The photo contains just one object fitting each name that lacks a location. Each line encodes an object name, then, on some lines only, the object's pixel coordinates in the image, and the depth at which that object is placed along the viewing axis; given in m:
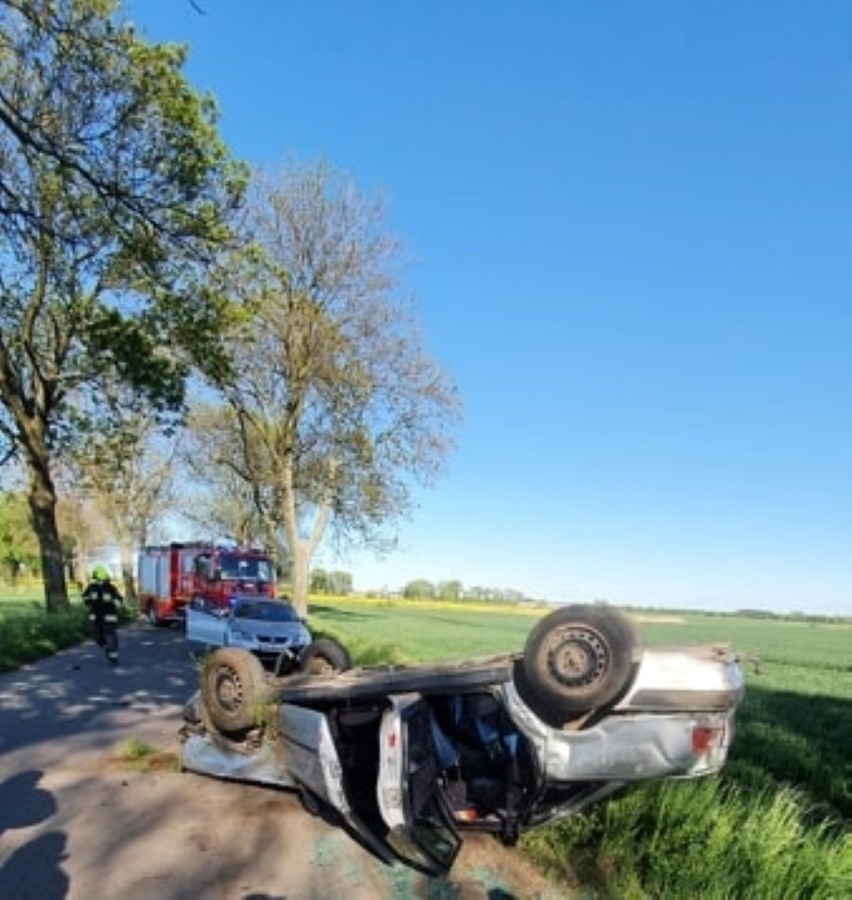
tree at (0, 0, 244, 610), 8.04
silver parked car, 19.94
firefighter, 18.38
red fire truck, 30.17
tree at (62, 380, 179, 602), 28.83
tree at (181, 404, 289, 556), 41.97
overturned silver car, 5.65
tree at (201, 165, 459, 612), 31.75
